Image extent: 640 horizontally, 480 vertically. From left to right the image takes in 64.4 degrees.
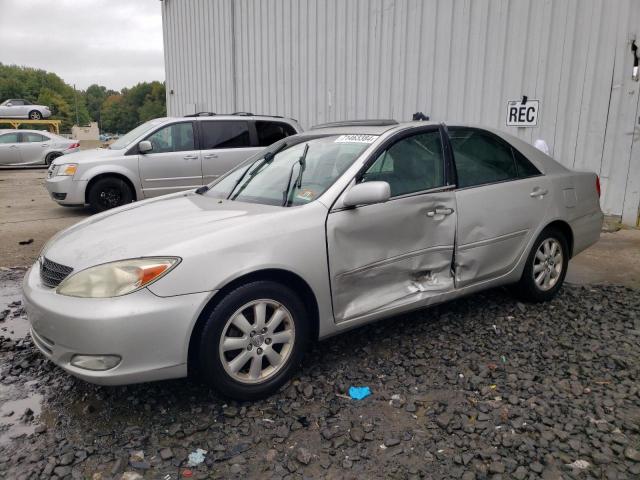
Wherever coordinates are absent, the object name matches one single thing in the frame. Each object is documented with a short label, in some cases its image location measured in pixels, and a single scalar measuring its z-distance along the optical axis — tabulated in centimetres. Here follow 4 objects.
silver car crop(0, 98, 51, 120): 2605
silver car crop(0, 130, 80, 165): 1777
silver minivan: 816
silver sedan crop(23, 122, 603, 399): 248
